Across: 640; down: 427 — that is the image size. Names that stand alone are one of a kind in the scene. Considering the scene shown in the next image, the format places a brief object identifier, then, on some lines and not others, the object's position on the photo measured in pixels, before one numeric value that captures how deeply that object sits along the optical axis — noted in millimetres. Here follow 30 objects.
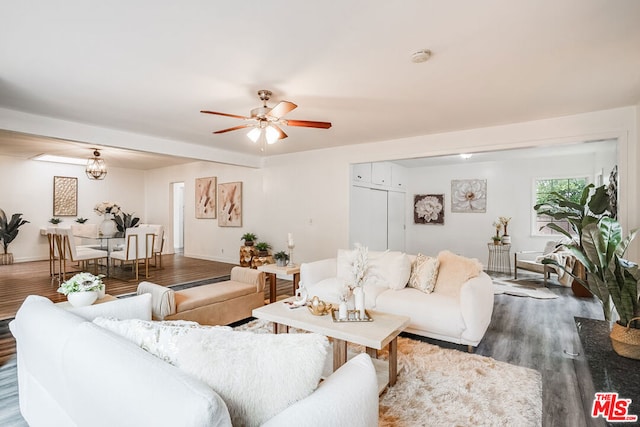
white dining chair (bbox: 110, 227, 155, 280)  5641
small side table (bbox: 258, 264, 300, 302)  4176
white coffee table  2168
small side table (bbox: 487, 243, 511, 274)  6676
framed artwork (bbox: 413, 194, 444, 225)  7720
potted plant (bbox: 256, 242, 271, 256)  6332
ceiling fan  2783
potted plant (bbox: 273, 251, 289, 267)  4324
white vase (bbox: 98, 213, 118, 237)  5918
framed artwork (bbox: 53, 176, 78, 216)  7945
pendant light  6359
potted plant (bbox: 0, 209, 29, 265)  7035
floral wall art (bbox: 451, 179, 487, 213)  7160
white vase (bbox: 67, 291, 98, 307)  2332
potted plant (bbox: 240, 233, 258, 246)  6707
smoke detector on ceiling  2316
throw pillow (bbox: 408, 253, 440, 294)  3336
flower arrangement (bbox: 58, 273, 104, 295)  2359
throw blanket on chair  5092
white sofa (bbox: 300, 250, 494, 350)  2855
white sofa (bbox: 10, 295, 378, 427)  792
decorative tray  2426
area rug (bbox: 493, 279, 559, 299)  4836
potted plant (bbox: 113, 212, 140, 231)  6816
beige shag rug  1940
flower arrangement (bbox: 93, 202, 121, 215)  6023
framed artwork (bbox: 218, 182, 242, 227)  7301
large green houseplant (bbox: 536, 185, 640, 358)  1828
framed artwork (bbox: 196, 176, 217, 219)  7902
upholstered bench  2865
